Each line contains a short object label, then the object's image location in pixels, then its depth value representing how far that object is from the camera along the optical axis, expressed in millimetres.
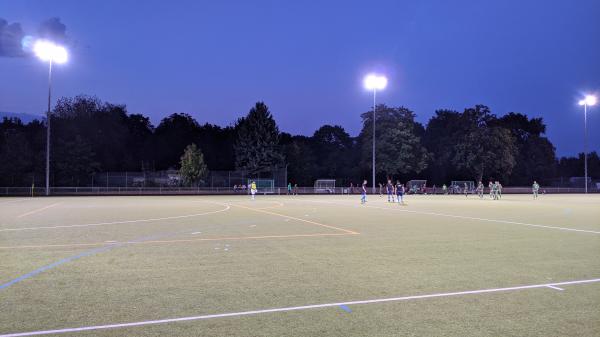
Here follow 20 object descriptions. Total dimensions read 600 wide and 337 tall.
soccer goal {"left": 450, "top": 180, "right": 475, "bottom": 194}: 67312
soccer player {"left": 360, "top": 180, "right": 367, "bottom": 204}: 34350
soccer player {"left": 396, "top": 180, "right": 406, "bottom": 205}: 34156
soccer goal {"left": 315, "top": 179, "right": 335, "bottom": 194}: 62962
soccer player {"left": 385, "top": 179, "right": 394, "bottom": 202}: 37300
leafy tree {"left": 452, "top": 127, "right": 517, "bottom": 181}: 74812
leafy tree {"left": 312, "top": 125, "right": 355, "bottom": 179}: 81312
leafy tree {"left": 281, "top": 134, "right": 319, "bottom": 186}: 74125
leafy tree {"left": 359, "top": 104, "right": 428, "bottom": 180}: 70750
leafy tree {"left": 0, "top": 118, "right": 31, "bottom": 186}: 54344
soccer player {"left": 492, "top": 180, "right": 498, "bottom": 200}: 45844
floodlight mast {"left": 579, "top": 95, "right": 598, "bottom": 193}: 65812
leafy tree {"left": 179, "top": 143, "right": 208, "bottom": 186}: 59219
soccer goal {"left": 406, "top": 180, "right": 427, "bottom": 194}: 65244
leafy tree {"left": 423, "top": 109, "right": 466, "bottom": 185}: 79681
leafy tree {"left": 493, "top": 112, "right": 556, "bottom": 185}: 86062
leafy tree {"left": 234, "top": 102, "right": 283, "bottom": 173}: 68000
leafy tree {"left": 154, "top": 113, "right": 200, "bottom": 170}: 86275
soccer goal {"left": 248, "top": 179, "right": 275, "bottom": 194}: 59572
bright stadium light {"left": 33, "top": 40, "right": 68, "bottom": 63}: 44531
